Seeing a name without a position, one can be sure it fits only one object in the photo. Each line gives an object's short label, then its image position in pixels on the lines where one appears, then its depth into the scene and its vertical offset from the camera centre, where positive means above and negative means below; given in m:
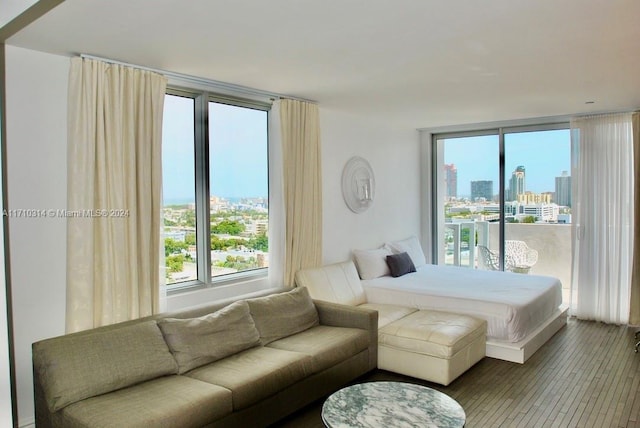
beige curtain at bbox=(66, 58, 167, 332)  3.04 +0.06
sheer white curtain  5.41 -0.21
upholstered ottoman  3.70 -1.21
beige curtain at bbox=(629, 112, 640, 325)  5.24 -0.48
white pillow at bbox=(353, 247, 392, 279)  5.43 -0.75
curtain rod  3.27 +0.98
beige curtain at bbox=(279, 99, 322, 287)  4.54 +0.15
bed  4.30 -0.98
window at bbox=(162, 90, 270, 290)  3.90 +0.11
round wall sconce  5.54 +0.18
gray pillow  5.60 -0.79
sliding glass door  6.11 -0.02
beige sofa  2.51 -1.07
